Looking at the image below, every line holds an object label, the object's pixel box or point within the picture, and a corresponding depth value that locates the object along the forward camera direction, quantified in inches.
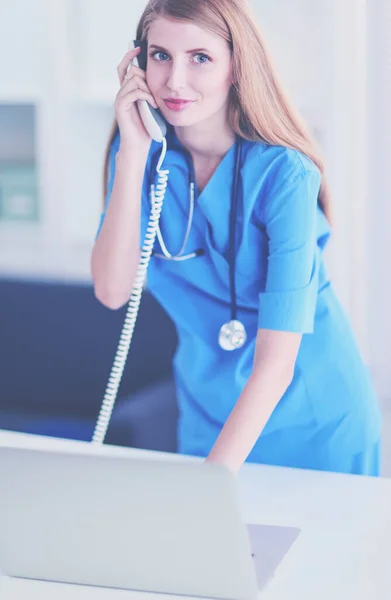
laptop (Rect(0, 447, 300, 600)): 121.0
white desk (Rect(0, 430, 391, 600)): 125.3
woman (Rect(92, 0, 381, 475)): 134.5
